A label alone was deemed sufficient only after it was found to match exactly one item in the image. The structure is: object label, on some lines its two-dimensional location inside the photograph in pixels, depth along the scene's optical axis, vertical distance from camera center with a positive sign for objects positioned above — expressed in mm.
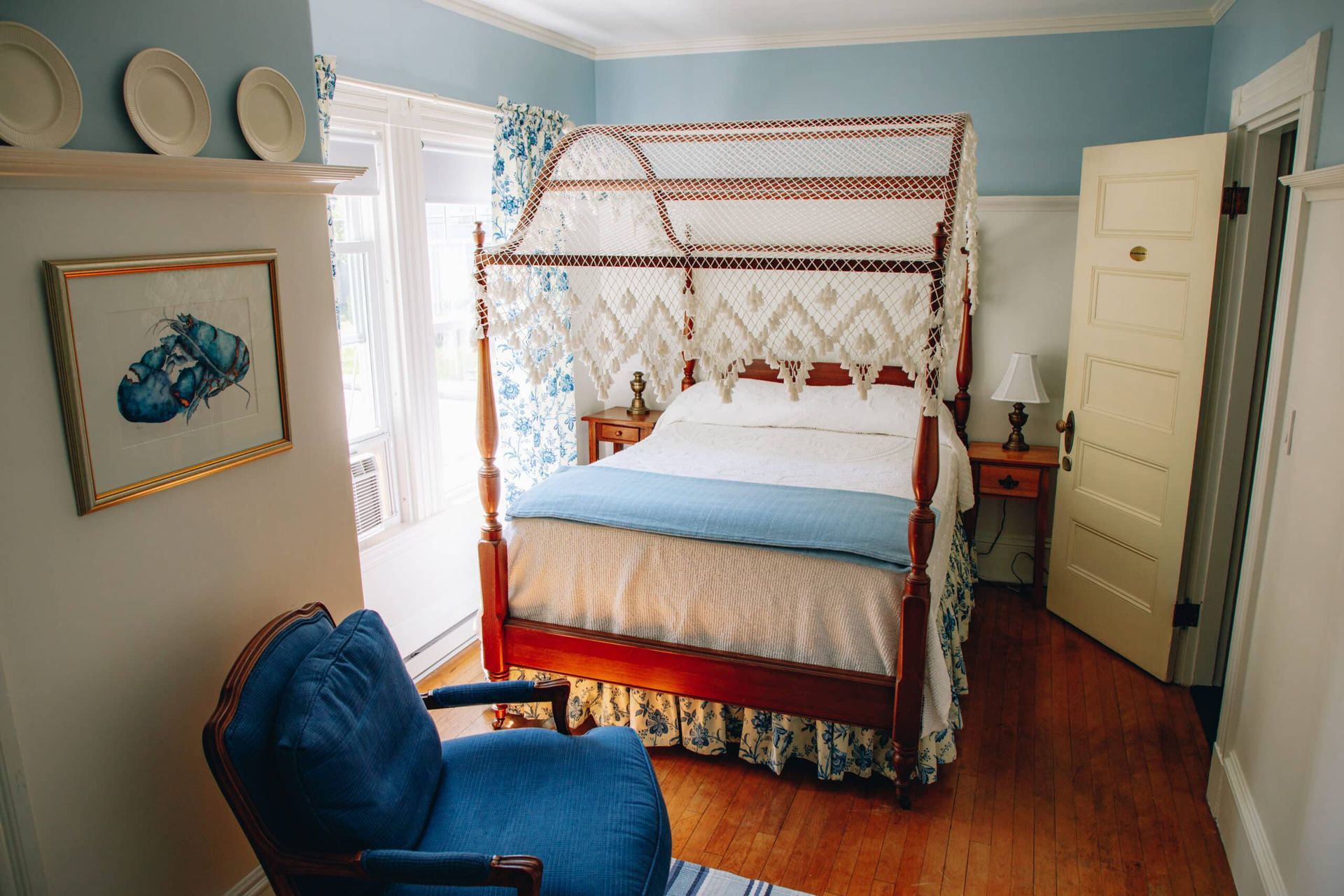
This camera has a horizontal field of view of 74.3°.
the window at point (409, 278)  3234 +45
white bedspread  2635 -946
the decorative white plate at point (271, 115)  1964 +394
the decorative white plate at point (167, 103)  1705 +371
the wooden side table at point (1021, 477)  4012 -870
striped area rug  2359 -1580
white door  3205 -378
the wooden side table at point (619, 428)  4582 -720
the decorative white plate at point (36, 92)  1457 +336
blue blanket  2654 -712
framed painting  1644 -154
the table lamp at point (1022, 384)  3979 -444
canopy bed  2484 -703
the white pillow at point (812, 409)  3988 -566
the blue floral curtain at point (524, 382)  3746 -430
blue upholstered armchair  1647 -1045
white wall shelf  1490 +229
